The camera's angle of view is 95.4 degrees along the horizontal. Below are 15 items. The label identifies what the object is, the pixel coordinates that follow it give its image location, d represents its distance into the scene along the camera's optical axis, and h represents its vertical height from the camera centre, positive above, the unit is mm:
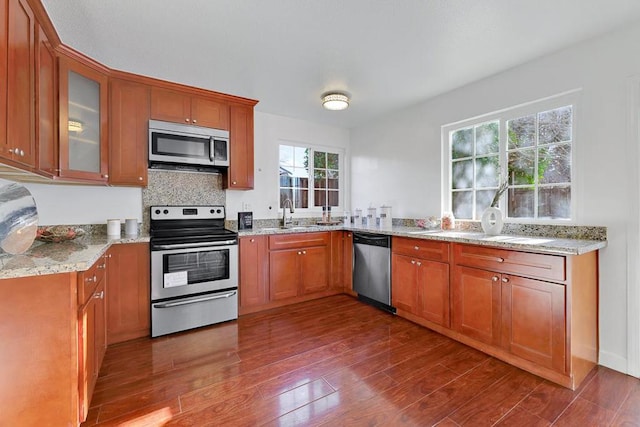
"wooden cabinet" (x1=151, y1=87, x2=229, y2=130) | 2887 +1098
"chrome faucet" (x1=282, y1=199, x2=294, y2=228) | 3900 -22
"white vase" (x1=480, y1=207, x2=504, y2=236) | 2561 -74
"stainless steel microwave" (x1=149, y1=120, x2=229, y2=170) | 2848 +698
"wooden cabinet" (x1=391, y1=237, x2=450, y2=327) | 2633 -646
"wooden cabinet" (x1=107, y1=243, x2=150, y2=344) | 2510 -689
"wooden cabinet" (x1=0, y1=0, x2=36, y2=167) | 1400 +678
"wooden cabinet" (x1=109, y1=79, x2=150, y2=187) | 2699 +775
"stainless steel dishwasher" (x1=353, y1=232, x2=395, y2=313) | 3193 -646
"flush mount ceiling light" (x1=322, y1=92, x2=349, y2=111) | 3143 +1224
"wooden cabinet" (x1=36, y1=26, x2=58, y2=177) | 1807 +716
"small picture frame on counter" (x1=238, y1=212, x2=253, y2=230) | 3488 -89
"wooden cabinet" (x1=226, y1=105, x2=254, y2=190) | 3322 +748
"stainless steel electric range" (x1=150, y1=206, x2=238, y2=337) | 2643 -570
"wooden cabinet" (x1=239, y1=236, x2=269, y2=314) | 3148 -650
